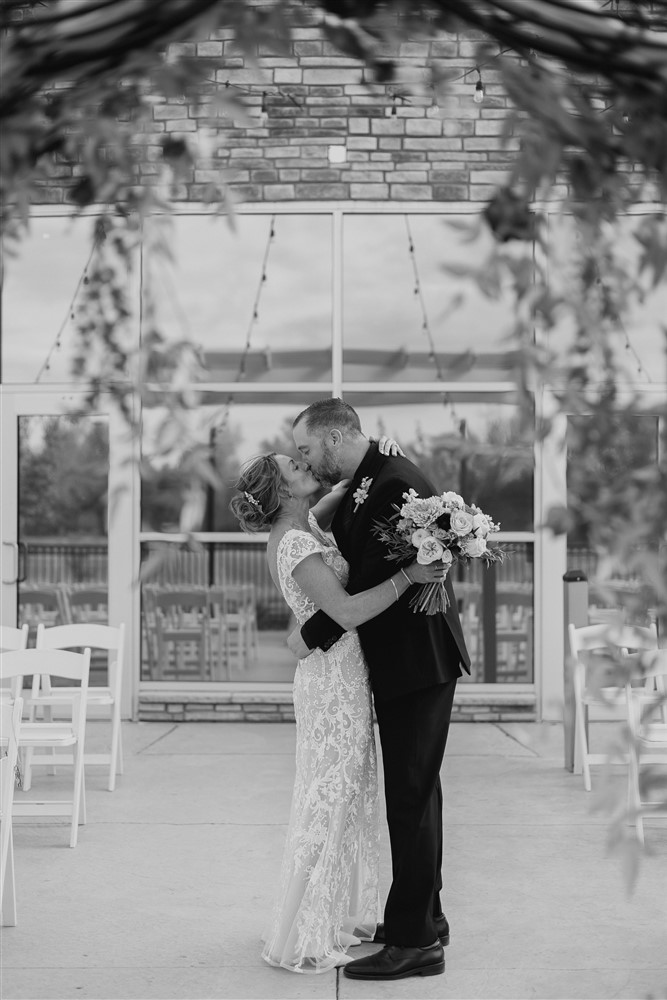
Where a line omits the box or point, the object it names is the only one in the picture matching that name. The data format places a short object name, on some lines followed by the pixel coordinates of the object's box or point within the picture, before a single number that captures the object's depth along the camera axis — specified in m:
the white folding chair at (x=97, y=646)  6.18
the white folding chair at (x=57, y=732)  4.97
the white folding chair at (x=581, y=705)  5.84
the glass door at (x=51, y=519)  8.71
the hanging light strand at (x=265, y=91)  8.31
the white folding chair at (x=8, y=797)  3.81
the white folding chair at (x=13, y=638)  6.18
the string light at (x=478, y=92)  7.78
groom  3.58
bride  3.60
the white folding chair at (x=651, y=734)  5.02
